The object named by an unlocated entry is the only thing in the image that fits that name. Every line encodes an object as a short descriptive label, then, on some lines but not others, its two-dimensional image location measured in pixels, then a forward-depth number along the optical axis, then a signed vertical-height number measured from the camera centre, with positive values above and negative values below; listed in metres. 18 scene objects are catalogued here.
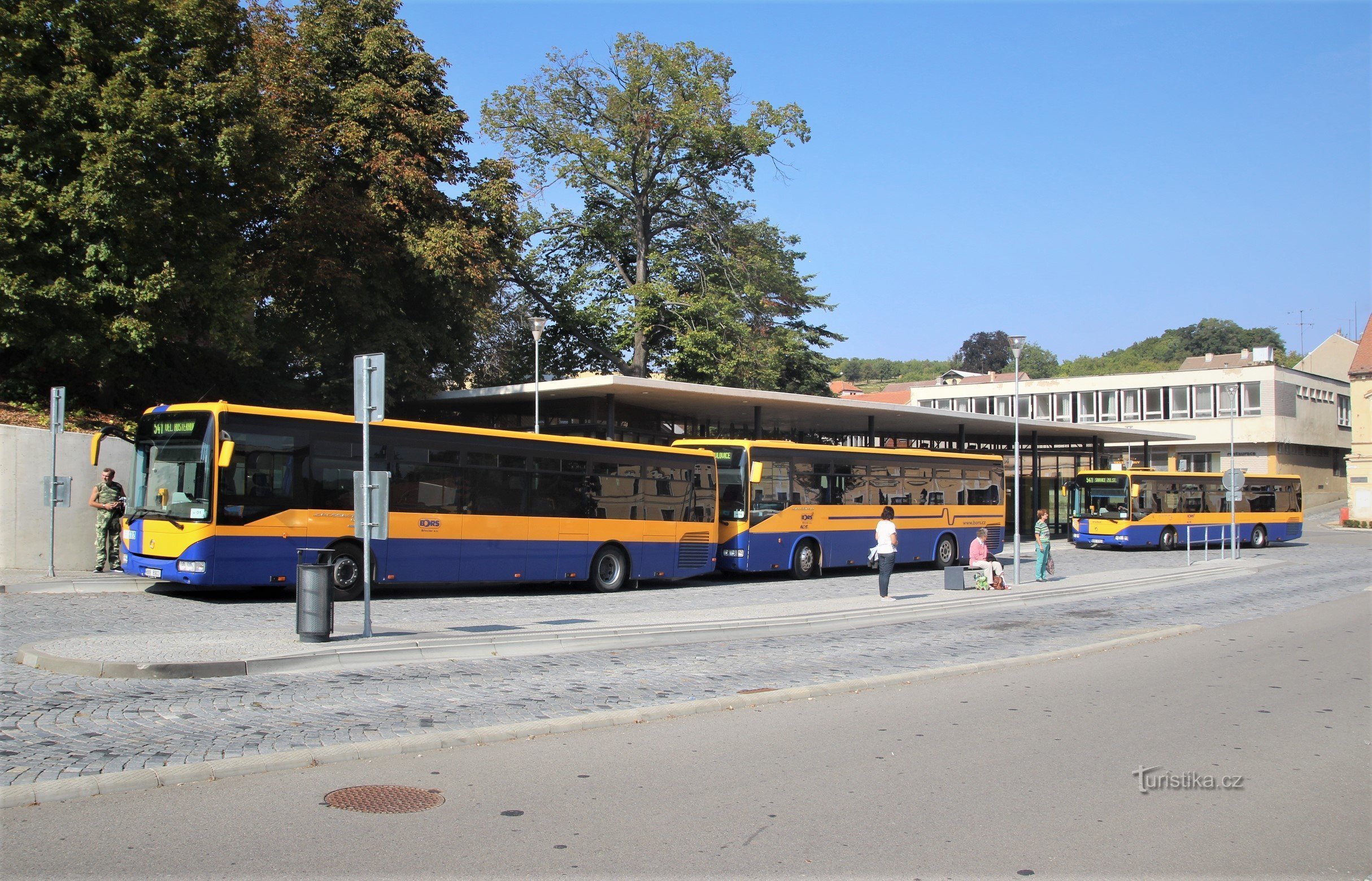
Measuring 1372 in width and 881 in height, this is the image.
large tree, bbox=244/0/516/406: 26.41 +7.22
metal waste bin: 11.12 -1.34
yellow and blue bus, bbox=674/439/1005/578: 24.11 -0.54
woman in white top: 18.81 -1.23
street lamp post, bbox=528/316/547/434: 28.27 +4.38
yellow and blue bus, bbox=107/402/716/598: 15.43 -0.40
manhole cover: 5.98 -1.93
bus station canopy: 28.80 +2.43
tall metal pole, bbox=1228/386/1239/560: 34.03 -1.97
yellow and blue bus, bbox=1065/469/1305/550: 38.03 -1.00
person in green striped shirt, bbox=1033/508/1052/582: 24.73 -1.71
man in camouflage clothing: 18.61 -0.67
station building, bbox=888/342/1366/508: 68.88 +5.23
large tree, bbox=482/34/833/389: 39.31 +10.93
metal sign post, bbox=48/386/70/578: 17.20 +1.10
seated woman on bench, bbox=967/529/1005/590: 22.47 -1.82
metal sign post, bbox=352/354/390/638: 12.02 +0.85
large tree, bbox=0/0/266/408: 19.56 +6.16
